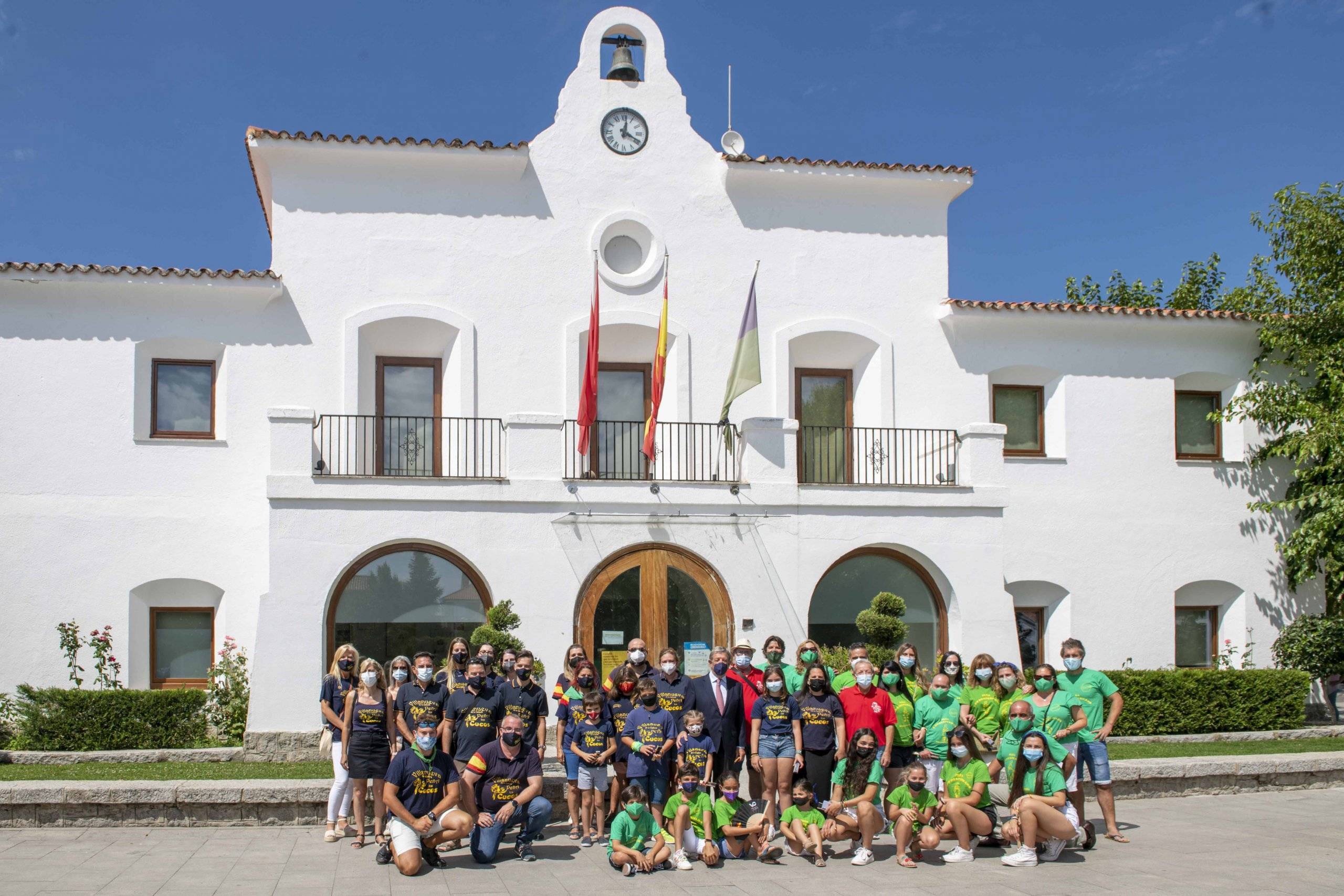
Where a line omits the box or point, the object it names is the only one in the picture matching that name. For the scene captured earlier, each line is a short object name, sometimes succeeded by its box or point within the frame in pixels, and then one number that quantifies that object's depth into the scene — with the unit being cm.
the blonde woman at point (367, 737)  1069
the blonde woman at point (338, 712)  1098
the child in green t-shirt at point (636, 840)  985
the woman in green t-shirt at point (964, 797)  1042
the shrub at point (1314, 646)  1886
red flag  1694
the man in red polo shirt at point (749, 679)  1165
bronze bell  1881
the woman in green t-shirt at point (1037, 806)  1023
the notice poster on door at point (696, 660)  1652
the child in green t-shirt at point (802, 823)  1031
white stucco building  1659
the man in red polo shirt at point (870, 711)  1123
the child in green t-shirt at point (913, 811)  1023
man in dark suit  1160
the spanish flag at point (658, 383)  1695
